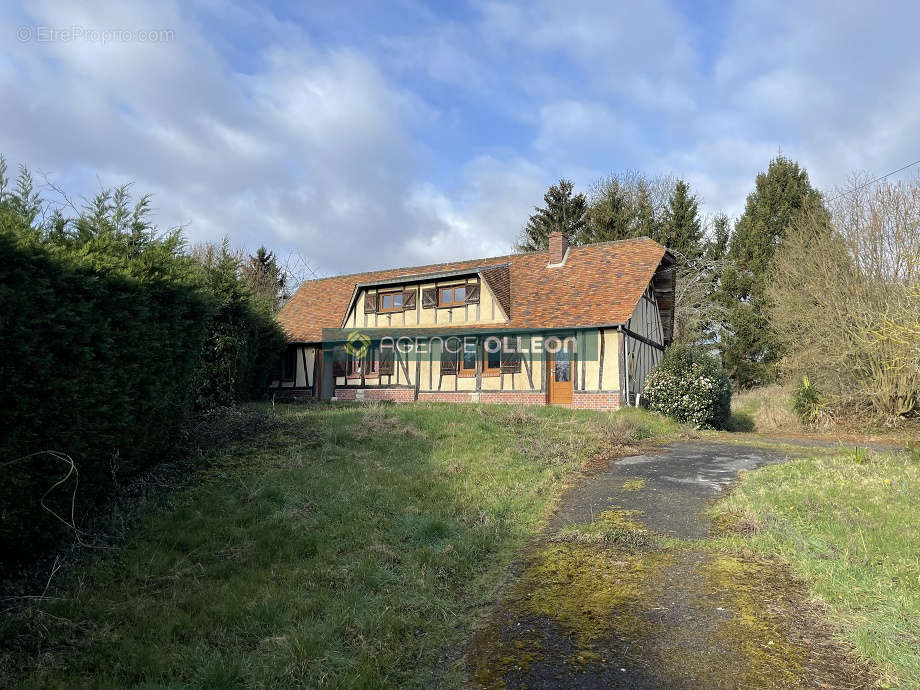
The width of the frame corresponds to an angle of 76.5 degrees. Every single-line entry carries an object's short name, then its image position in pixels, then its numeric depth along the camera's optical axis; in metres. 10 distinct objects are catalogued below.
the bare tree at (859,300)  15.54
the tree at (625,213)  35.22
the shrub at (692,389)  16.81
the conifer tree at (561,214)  36.72
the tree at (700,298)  31.33
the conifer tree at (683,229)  34.22
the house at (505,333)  19.14
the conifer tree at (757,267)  29.02
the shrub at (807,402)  17.39
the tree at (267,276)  38.28
